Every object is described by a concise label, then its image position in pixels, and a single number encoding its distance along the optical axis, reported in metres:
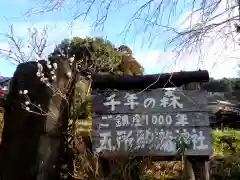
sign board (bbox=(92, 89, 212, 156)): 2.88
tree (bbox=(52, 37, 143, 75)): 7.29
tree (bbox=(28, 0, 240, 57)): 1.93
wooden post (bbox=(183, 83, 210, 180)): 2.87
